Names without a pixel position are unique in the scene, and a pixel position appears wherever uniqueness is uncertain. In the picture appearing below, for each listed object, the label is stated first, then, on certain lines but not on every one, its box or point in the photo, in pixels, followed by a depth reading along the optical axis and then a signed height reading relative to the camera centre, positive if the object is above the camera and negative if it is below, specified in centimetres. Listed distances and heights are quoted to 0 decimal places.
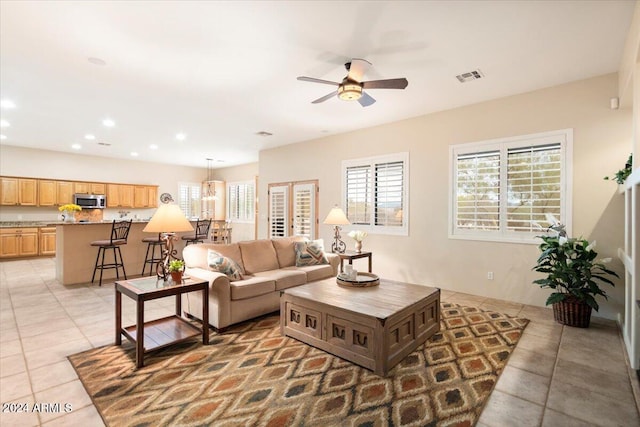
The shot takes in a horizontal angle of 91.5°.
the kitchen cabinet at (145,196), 994 +42
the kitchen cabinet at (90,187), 886 +61
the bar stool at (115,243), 545 -61
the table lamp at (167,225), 304 -15
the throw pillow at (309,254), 467 -66
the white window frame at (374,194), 554 +35
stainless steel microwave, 868 +23
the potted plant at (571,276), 344 -70
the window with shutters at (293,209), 707 +4
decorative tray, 334 -76
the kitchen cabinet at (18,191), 786 +42
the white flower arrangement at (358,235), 516 -39
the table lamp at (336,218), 512 -12
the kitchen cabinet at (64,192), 859 +45
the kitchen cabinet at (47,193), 833 +42
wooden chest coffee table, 249 -96
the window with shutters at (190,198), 1112 +42
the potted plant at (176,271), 300 -59
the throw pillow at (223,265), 352 -63
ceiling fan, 317 +135
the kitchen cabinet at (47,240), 813 -85
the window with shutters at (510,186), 412 +38
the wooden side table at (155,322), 260 -107
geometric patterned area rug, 196 -129
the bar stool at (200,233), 673 -52
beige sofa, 331 -83
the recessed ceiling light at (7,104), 478 +163
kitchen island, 536 -78
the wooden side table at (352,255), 498 -72
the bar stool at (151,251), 607 -87
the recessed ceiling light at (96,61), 347 +167
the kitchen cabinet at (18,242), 761 -85
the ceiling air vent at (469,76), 375 +168
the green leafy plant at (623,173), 328 +44
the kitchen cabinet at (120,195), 942 +41
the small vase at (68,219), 638 -22
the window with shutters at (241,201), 1055 +32
